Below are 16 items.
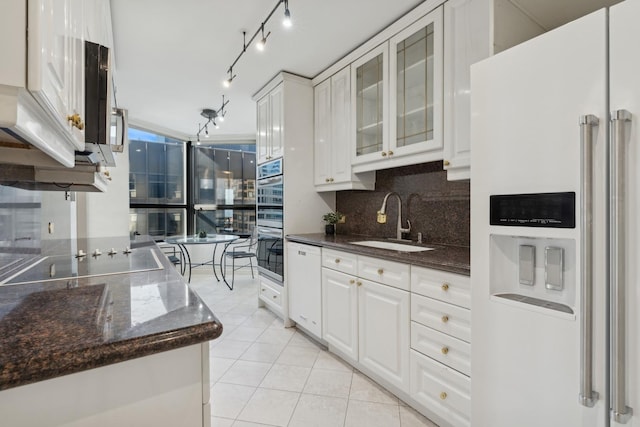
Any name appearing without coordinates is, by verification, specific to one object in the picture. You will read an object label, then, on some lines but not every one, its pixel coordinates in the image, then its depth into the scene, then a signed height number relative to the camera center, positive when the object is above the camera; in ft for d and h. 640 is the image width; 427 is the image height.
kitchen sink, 7.28 -0.87
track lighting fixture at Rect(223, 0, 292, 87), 6.01 +4.27
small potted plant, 10.19 -0.31
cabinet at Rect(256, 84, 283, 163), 10.23 +2.99
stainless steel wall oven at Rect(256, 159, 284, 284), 10.21 -0.26
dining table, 13.55 -1.30
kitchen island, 1.92 -0.95
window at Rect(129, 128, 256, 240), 16.25 +1.40
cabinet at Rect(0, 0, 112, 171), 1.60 +0.83
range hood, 3.61 +0.64
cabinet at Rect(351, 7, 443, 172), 6.51 +2.71
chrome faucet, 8.20 -0.41
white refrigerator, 2.89 -0.20
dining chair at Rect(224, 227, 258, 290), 14.83 -2.05
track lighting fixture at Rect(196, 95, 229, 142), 13.35 +4.37
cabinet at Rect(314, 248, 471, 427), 4.90 -2.26
